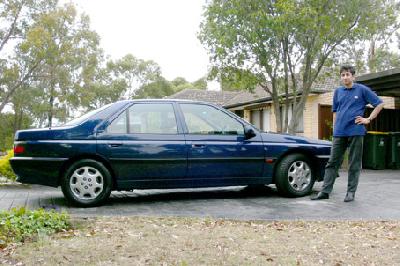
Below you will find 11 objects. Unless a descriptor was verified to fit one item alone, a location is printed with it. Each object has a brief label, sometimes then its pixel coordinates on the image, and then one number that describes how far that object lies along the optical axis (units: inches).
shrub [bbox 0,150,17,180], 340.5
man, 252.8
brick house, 657.0
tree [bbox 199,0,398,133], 528.7
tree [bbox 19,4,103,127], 1164.5
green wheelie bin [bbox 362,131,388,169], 548.7
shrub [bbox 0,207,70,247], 166.9
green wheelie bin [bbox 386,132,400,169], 552.8
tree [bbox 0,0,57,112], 1192.2
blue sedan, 236.8
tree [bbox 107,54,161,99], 2018.9
